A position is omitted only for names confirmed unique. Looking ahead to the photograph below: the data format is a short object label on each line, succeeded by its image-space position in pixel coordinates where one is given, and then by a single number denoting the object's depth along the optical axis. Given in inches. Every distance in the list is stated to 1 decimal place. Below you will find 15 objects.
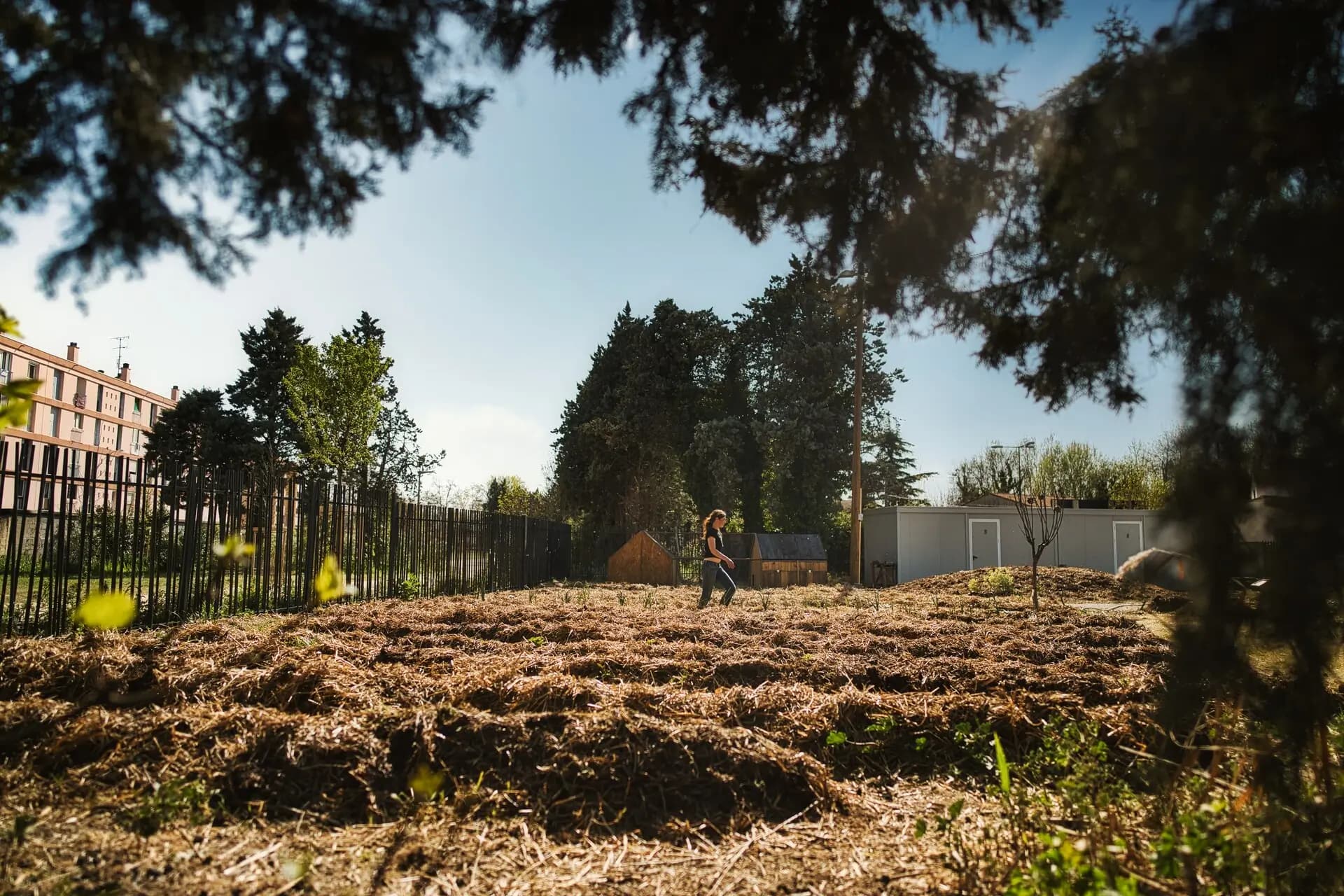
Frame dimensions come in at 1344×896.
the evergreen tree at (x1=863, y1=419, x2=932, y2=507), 1197.1
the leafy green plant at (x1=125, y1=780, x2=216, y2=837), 105.0
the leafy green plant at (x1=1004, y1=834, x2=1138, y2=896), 82.5
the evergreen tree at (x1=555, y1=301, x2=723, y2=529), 1157.7
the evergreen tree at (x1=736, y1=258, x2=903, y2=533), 1149.1
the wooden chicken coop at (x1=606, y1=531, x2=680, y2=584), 748.0
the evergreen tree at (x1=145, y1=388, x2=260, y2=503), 1096.2
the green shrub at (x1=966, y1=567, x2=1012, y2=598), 614.5
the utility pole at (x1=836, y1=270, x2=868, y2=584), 790.5
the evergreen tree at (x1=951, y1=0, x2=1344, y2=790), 89.7
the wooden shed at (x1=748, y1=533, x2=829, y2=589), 796.0
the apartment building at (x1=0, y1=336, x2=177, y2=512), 1620.3
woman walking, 423.8
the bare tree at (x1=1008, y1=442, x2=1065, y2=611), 1406.3
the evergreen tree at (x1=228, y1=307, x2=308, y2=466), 1163.3
